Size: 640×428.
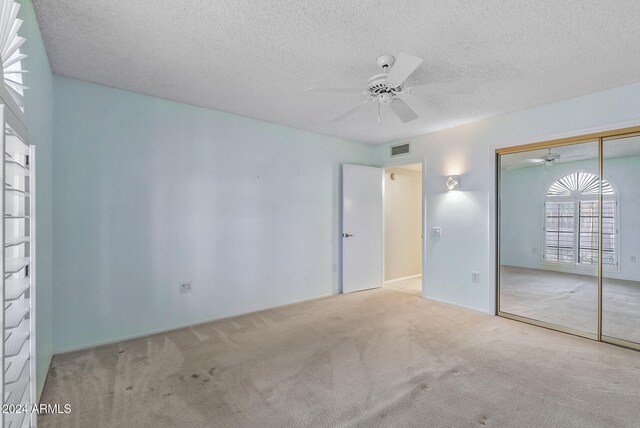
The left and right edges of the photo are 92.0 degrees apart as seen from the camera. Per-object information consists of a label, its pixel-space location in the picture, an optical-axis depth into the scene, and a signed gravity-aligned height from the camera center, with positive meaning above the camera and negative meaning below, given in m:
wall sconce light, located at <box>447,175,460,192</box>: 4.22 +0.41
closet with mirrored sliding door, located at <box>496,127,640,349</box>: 3.03 -0.25
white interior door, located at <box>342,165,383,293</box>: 4.93 -0.26
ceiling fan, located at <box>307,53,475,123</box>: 1.96 +0.93
